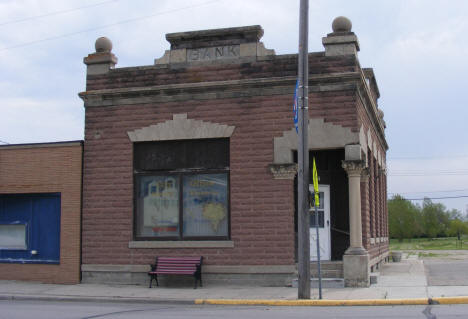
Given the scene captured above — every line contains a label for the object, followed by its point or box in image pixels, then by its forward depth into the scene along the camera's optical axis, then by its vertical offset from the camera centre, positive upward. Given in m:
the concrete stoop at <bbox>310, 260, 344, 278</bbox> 15.44 -1.16
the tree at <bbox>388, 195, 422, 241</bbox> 88.81 +0.56
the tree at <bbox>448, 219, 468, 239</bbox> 98.38 -0.70
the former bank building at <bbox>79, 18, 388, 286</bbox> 15.50 +1.75
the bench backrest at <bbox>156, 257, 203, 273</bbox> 15.70 -1.02
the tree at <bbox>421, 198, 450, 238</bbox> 95.25 +0.43
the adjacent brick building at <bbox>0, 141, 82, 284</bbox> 16.97 +0.34
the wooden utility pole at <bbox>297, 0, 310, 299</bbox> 12.92 +1.24
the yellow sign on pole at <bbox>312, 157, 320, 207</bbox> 13.02 +0.76
